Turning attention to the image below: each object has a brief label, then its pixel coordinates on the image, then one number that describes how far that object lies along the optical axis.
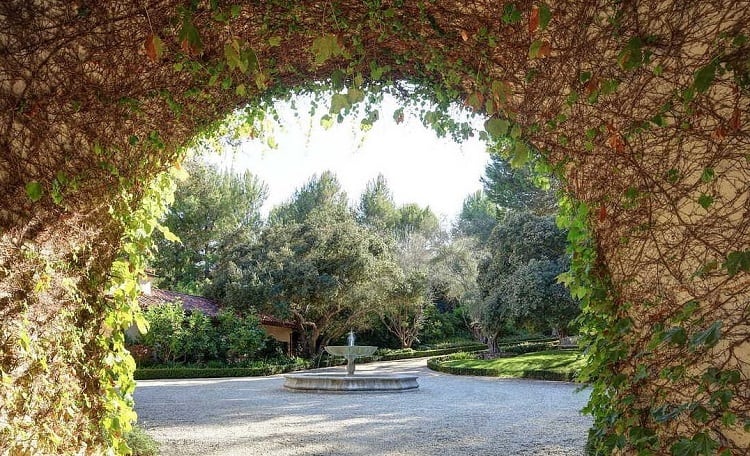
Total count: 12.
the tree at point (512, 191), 21.52
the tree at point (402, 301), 23.02
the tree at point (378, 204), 38.41
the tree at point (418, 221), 38.00
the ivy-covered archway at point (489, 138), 2.16
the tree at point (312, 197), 34.03
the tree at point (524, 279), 16.31
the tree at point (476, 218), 34.69
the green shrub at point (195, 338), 16.88
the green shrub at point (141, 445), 4.95
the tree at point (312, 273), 20.17
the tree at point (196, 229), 27.22
